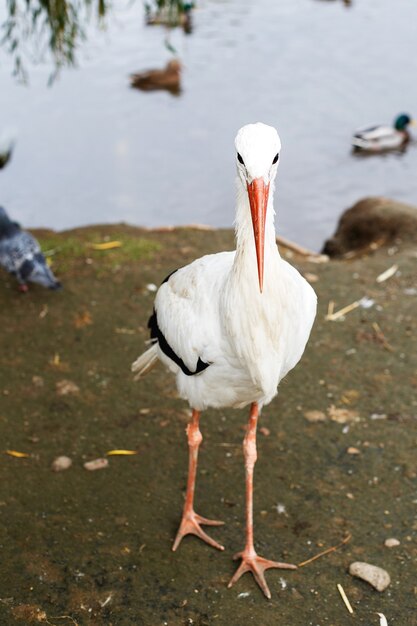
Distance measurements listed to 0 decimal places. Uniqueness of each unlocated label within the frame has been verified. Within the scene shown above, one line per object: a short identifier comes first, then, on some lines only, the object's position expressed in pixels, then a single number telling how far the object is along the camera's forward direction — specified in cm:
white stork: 319
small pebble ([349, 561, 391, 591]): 400
